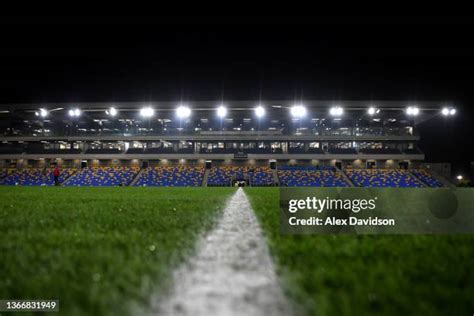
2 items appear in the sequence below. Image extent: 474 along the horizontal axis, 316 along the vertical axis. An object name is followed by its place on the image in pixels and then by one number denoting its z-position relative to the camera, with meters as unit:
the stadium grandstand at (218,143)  40.84
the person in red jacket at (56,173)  23.80
